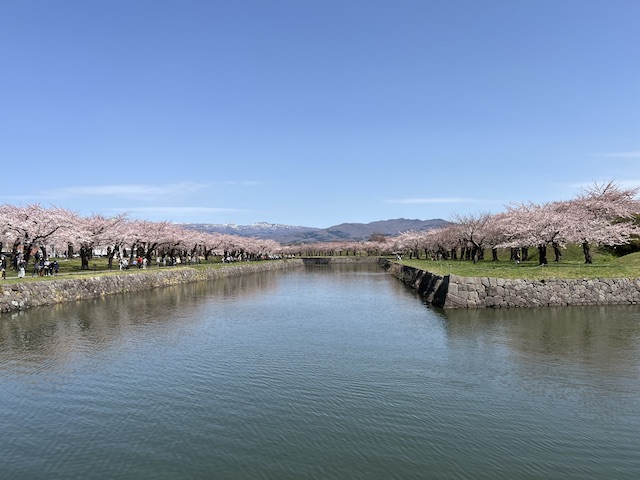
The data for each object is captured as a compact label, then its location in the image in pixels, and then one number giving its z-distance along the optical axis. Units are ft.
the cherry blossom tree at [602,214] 130.21
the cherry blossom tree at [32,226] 143.33
